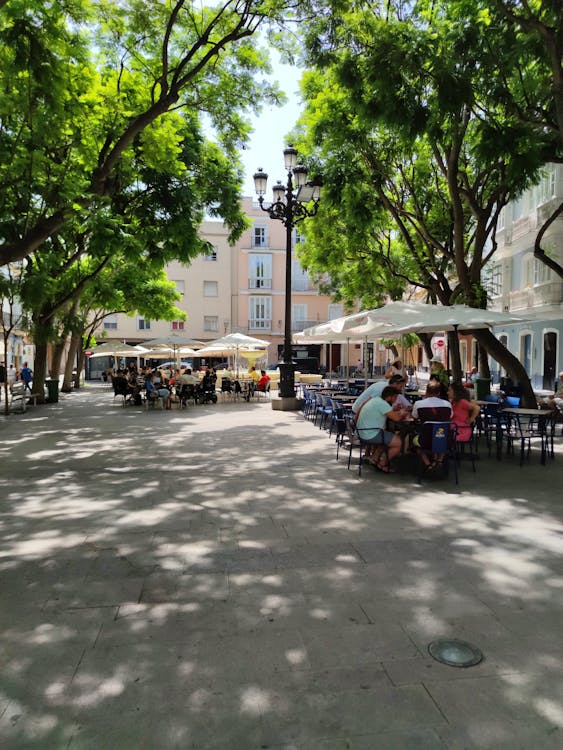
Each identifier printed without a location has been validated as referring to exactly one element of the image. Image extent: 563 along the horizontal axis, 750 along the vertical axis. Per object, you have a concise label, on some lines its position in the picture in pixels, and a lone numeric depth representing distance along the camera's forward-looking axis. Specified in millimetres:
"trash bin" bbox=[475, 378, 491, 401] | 14586
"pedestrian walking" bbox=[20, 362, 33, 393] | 26119
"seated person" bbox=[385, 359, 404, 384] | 11147
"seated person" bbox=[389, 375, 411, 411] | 7719
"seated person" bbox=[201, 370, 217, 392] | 19234
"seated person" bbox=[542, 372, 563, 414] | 11305
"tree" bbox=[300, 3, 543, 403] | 8492
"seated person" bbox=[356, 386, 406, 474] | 7336
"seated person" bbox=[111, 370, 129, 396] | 18297
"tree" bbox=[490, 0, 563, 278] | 7164
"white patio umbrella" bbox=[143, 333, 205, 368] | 19078
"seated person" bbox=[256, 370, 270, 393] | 20969
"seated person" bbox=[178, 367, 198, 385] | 17969
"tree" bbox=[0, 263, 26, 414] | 13016
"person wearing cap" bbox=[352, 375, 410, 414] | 8281
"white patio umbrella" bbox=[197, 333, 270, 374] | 19136
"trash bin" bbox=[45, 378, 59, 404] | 19656
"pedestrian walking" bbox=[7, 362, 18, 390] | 35188
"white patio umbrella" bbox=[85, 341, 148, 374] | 24967
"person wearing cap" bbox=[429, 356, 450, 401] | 11836
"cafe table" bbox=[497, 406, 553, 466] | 8242
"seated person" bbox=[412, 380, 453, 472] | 7059
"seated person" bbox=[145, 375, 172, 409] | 17109
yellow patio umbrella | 23972
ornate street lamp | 13938
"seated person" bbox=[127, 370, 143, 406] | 18469
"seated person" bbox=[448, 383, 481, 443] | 7852
